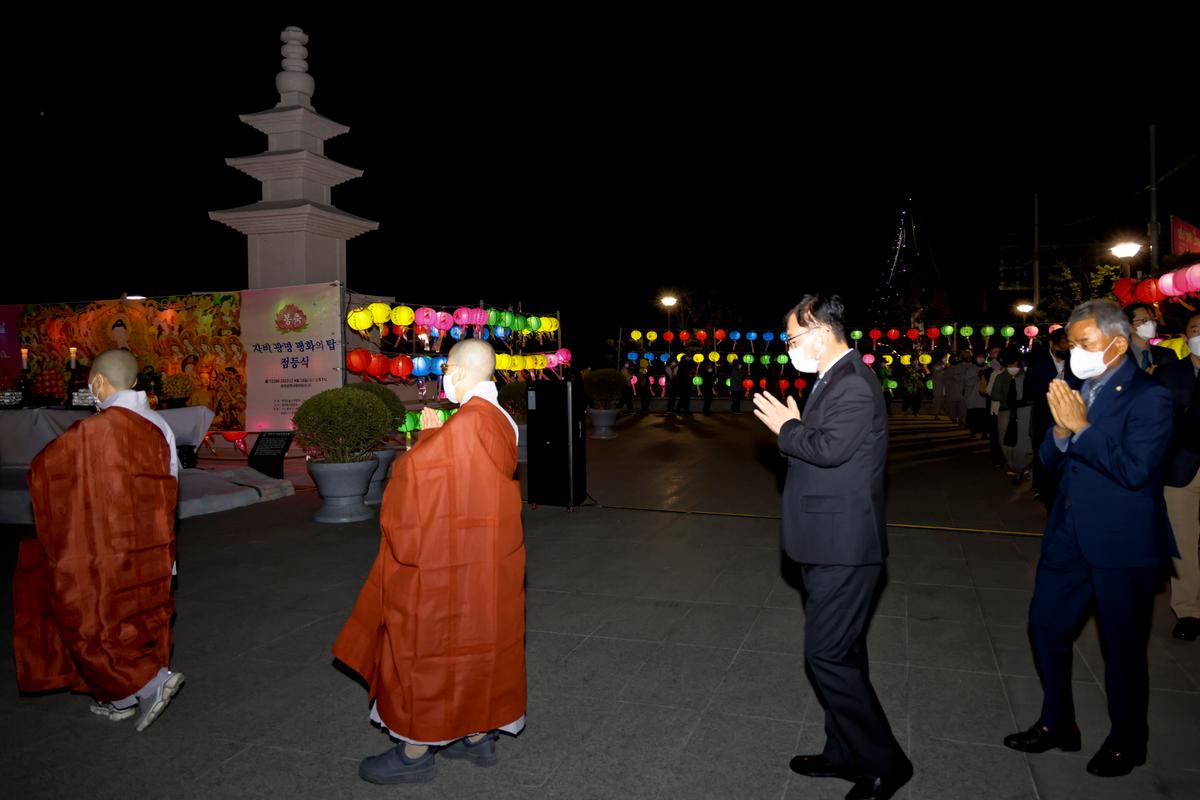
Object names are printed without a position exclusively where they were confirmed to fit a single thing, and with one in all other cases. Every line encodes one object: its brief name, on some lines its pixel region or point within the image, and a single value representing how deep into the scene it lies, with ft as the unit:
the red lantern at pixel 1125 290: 49.16
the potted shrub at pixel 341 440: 27.86
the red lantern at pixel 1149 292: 43.13
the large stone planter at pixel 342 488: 27.78
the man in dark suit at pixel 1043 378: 23.57
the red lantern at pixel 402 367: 44.70
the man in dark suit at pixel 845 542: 10.02
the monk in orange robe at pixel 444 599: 10.50
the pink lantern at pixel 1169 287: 40.68
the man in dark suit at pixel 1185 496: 15.14
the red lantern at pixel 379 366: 42.88
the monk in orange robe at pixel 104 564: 12.44
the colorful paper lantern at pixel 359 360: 41.73
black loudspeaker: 29.43
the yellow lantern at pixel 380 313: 41.78
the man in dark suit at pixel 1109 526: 10.39
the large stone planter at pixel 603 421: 58.49
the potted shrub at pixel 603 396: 58.70
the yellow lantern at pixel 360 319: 42.04
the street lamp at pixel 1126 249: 60.11
